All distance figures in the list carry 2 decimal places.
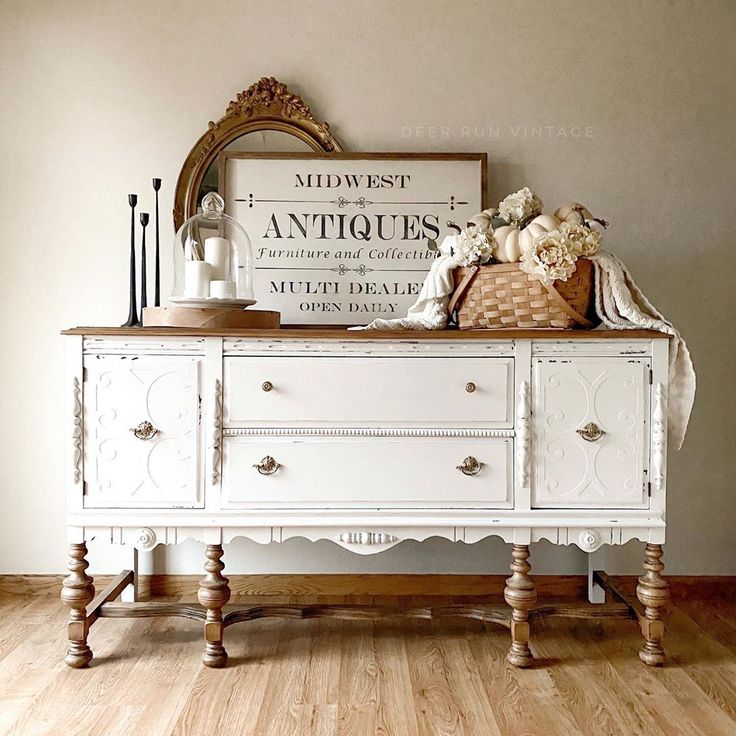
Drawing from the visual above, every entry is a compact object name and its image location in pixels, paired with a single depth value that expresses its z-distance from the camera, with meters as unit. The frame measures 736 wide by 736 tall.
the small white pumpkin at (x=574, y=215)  2.17
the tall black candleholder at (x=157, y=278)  2.48
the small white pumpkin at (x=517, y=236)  2.12
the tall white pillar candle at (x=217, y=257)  2.30
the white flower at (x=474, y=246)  2.15
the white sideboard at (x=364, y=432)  2.07
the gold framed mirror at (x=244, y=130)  2.61
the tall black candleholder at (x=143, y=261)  2.42
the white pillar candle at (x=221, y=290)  2.24
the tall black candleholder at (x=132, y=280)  2.35
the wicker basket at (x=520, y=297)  2.10
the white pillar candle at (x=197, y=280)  2.24
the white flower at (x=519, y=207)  2.21
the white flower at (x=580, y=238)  2.06
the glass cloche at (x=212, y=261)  2.24
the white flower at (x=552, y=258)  2.04
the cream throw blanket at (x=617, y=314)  2.11
